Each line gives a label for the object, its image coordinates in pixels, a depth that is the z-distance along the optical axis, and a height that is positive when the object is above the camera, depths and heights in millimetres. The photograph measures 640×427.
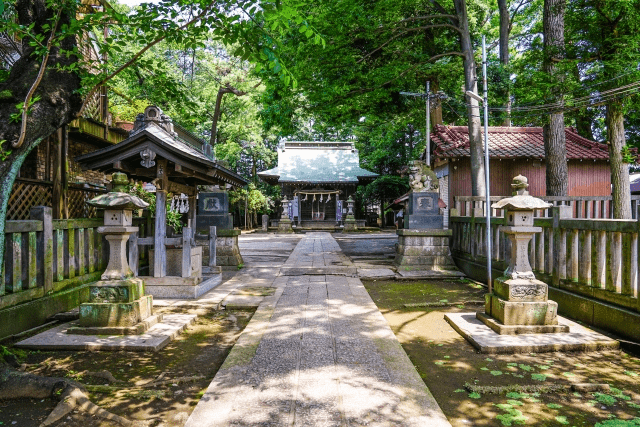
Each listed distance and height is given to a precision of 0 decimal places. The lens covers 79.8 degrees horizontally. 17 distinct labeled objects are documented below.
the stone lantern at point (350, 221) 26469 -251
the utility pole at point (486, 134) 6188 +1338
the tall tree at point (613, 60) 8312 +3595
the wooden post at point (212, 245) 8320 -604
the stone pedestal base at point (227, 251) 9586 -841
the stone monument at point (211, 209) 9391 +212
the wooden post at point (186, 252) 6418 -576
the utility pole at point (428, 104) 15289 +4642
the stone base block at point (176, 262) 6791 -839
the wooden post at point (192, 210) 8223 +169
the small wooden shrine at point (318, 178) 28609 +2940
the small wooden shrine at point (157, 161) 6062 +938
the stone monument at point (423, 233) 9328 -397
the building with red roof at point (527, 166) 15547 +2110
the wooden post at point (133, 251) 5965 -529
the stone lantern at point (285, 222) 26156 -310
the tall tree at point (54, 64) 3590 +1627
